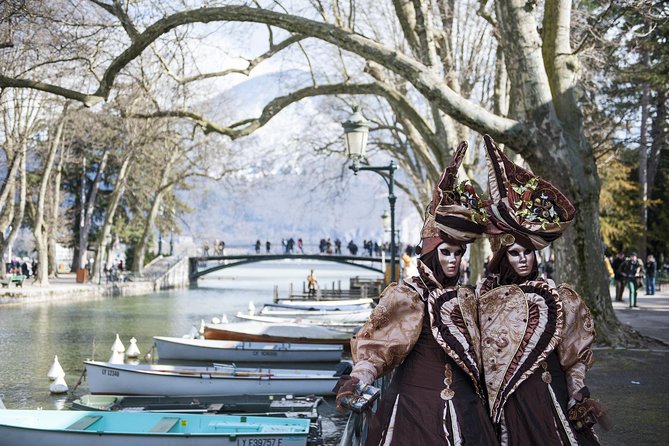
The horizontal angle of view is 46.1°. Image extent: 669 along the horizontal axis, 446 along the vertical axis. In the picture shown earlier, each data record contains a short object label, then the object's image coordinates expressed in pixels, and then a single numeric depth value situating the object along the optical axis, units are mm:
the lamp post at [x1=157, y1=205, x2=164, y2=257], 53306
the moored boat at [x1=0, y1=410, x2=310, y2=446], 8445
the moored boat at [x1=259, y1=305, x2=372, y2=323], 22312
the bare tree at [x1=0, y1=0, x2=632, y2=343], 11648
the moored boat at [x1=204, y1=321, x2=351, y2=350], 17500
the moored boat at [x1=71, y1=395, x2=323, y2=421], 10375
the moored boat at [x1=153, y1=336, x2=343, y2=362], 16094
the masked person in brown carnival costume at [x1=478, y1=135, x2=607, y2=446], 4262
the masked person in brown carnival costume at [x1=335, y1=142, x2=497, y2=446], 3977
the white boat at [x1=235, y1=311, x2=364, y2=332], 19873
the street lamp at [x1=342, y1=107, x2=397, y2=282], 12531
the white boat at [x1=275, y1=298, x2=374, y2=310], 25656
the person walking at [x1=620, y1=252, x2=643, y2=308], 21416
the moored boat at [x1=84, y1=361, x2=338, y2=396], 12227
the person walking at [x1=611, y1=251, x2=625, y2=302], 24922
